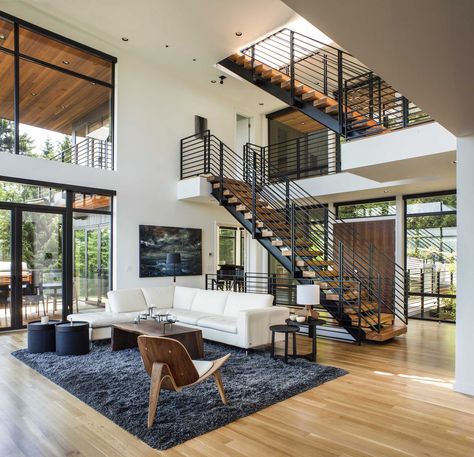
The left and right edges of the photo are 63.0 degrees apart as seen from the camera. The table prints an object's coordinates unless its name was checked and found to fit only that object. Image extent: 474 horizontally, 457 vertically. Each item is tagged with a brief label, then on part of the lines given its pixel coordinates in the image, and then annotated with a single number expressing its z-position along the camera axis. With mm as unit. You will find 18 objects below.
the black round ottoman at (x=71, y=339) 5484
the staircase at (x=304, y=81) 6562
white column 4133
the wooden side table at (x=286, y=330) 5064
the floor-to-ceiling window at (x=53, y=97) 7371
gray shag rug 3277
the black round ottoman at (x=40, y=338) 5652
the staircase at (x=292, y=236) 6406
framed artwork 9102
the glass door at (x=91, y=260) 8062
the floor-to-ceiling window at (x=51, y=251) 7219
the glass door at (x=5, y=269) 7117
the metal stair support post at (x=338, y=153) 9177
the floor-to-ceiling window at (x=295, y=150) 10445
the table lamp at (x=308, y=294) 5176
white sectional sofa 5672
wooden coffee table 5188
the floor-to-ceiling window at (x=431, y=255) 8547
